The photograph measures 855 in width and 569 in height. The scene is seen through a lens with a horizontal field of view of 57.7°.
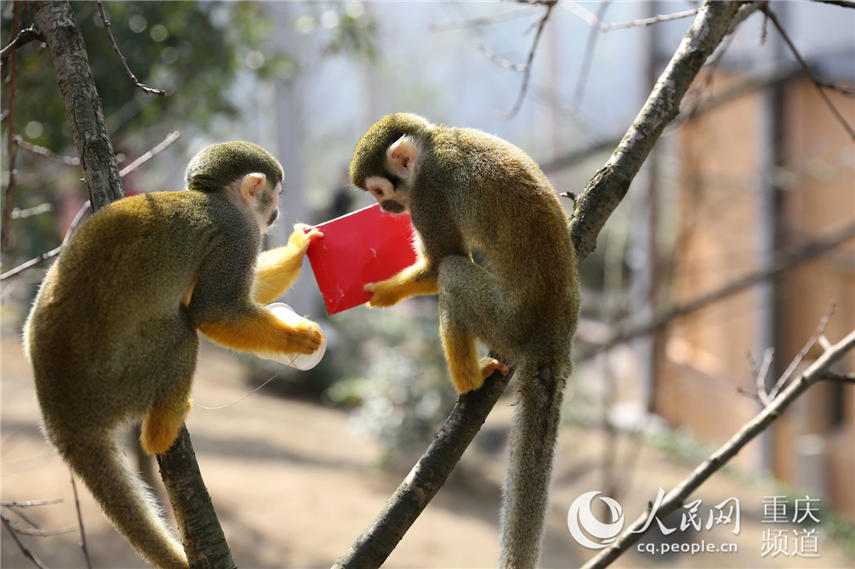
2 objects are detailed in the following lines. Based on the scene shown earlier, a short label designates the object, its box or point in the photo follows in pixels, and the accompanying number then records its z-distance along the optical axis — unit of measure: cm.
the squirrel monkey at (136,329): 192
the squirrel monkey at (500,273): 219
